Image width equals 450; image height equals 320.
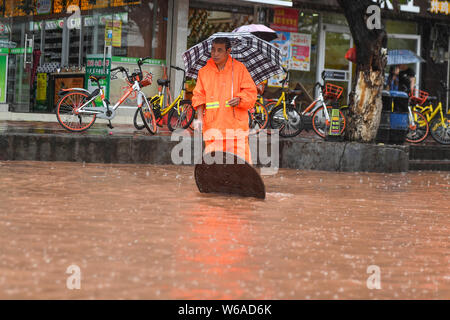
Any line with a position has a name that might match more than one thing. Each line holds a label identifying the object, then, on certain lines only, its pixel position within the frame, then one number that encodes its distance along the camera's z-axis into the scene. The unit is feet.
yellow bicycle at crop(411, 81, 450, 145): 59.36
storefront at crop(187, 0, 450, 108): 69.10
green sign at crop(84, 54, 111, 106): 63.62
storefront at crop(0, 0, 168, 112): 64.13
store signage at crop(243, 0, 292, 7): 67.27
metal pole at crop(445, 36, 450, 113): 84.17
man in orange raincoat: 31.37
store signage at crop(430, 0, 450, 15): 80.02
